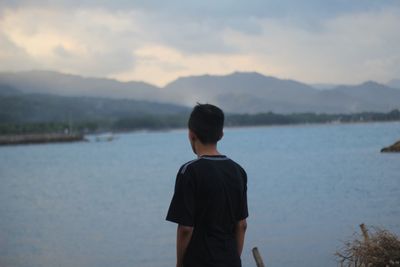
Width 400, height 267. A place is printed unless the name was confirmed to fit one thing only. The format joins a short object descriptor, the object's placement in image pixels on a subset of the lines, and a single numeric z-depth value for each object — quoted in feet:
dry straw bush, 22.04
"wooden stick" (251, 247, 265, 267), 17.76
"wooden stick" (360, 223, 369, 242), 22.91
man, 11.53
